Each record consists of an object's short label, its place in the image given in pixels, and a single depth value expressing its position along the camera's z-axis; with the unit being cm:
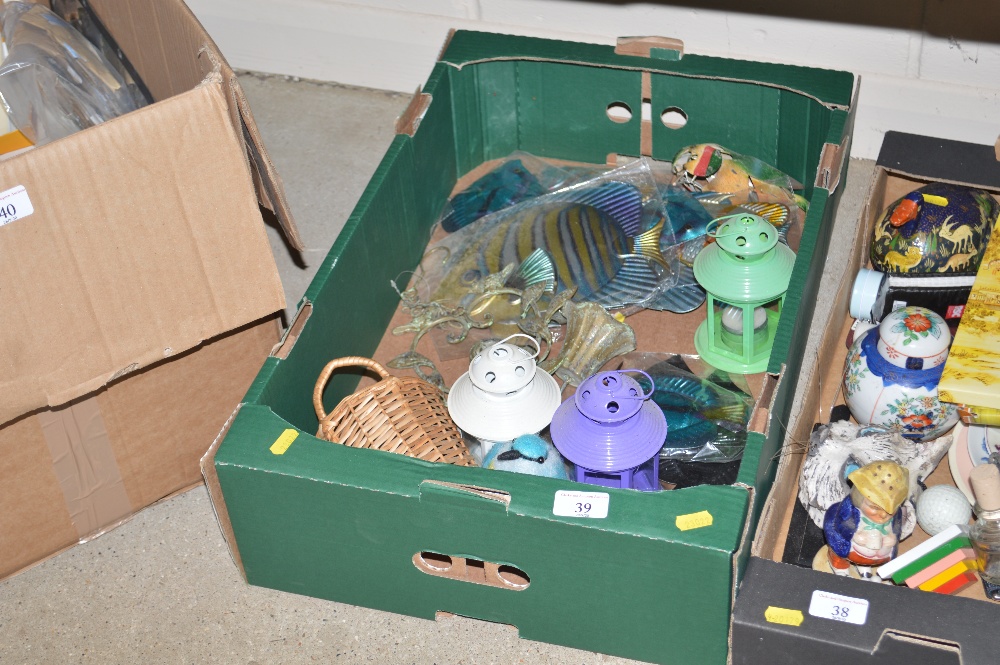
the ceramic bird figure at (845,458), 161
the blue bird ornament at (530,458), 156
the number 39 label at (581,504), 138
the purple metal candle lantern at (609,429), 151
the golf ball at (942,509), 159
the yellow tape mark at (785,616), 139
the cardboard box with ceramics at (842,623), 136
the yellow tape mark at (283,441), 147
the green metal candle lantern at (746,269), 168
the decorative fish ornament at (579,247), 193
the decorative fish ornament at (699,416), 170
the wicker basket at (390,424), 159
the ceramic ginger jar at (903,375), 162
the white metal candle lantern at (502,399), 158
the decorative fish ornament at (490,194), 211
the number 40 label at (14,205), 139
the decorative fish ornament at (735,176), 199
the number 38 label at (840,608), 139
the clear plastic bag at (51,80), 180
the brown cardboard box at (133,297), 144
